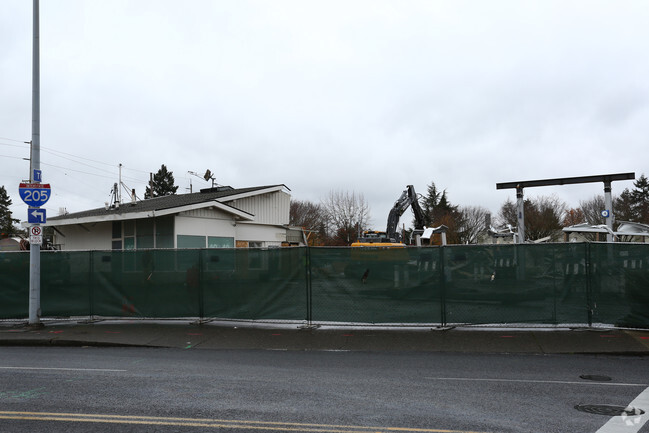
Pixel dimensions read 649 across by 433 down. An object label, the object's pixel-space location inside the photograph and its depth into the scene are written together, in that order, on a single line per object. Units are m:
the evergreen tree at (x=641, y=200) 58.84
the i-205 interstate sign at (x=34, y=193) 13.52
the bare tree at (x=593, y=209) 62.28
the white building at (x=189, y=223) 20.02
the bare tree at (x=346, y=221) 64.69
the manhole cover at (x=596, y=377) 7.78
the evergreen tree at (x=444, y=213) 66.50
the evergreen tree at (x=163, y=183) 76.94
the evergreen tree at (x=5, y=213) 82.69
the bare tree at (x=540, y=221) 50.44
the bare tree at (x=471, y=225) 67.58
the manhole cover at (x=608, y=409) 6.01
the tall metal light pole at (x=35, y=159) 13.38
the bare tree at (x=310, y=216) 69.38
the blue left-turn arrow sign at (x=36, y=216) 13.52
